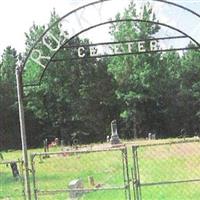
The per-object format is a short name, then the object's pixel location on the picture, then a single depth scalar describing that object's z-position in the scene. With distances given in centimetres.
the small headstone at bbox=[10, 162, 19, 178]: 2216
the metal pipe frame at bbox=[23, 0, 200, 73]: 1020
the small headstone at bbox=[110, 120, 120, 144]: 3609
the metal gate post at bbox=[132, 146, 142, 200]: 1015
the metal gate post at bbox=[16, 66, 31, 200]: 1029
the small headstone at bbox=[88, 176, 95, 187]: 1744
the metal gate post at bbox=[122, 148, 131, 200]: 1017
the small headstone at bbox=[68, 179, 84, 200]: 1379
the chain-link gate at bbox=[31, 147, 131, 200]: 1458
